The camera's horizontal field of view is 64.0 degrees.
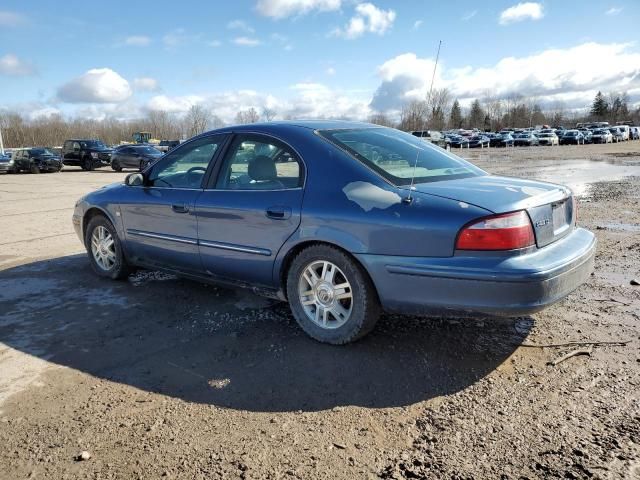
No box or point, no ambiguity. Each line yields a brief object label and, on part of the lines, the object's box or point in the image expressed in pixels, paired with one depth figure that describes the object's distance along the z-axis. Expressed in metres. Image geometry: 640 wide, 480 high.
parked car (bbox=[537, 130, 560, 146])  54.47
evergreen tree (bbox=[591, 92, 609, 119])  124.88
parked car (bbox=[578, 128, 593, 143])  57.53
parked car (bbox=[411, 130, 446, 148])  42.80
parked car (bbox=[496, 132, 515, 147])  55.66
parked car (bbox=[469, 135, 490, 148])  54.08
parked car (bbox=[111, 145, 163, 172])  26.93
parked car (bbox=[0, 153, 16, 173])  29.86
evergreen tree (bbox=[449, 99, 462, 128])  104.25
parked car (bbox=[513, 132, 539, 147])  55.56
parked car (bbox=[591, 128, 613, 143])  56.22
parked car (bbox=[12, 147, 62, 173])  29.45
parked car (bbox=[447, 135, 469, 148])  51.56
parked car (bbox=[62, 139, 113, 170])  29.89
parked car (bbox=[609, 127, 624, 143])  61.07
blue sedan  3.00
